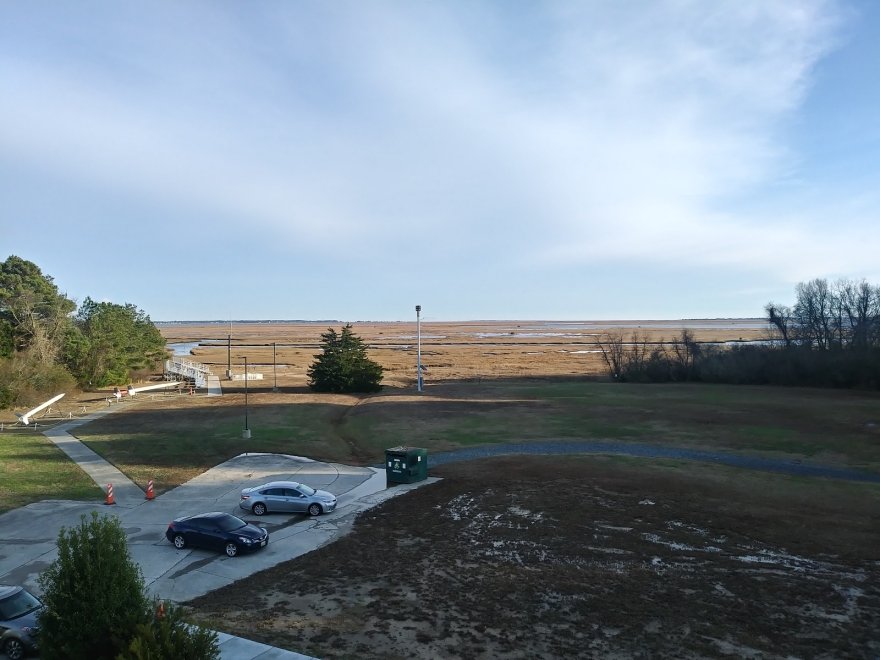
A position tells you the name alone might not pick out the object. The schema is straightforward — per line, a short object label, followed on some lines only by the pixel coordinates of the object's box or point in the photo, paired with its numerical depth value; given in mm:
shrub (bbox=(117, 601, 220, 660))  7910
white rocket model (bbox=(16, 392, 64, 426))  44375
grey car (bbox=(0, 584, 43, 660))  11883
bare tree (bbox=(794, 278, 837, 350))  67250
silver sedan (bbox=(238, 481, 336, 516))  22016
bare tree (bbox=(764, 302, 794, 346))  70875
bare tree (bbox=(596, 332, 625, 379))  67625
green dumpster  25906
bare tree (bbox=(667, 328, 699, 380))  64875
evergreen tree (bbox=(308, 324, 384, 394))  57969
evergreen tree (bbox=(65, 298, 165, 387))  66125
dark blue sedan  17922
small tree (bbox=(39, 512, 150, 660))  8500
